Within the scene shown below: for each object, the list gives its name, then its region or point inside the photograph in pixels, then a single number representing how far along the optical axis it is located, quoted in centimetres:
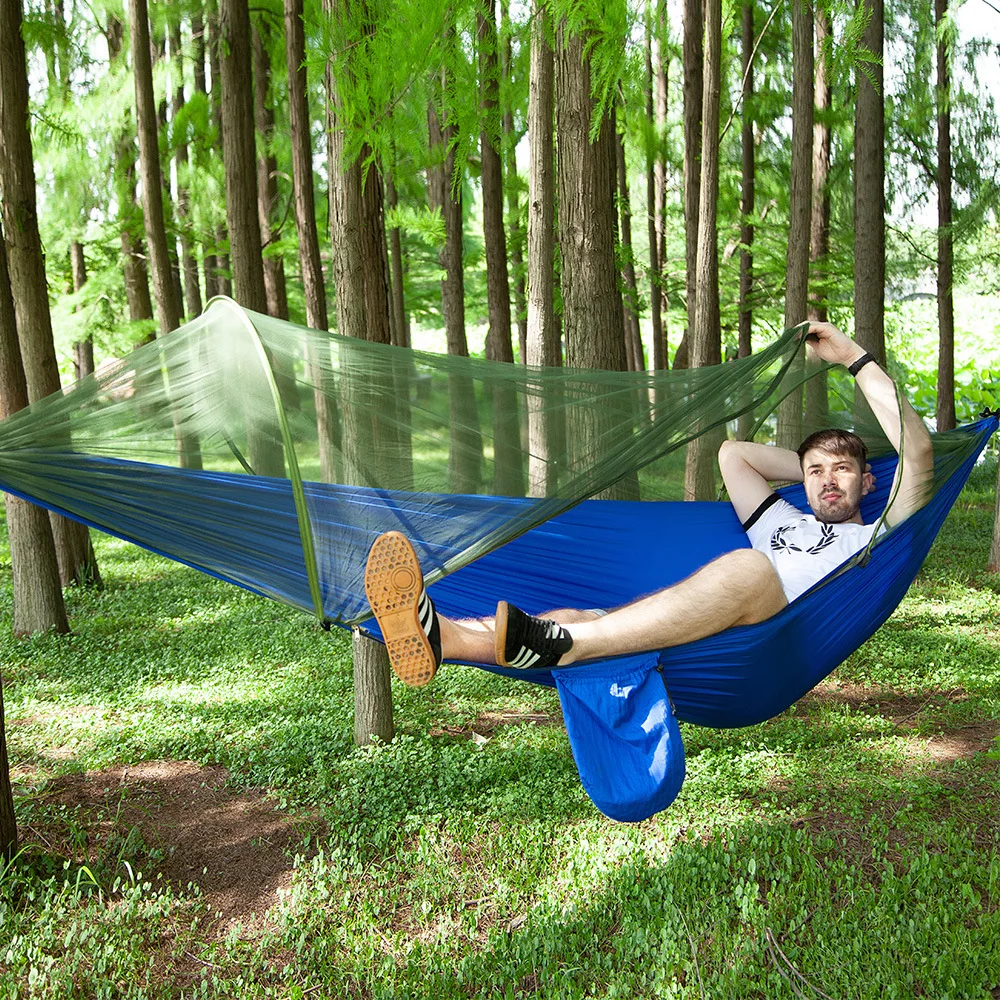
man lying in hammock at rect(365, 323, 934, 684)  173
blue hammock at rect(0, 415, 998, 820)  183
